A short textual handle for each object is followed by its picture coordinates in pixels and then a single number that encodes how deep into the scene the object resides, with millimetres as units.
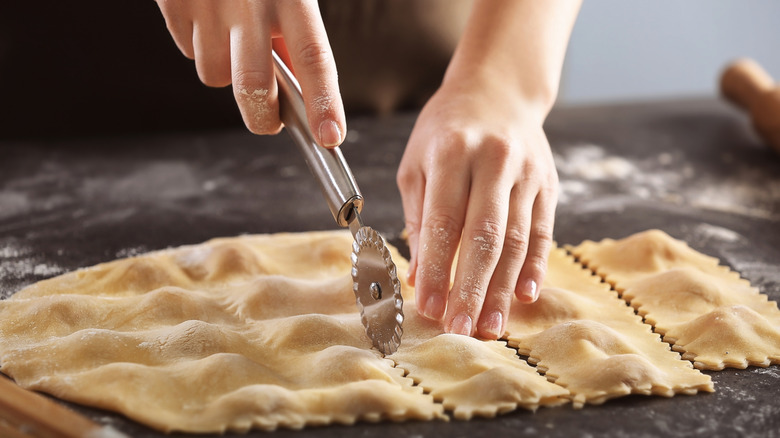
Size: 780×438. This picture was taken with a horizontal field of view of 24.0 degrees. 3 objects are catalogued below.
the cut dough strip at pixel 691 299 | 671
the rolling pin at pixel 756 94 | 913
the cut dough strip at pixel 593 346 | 640
